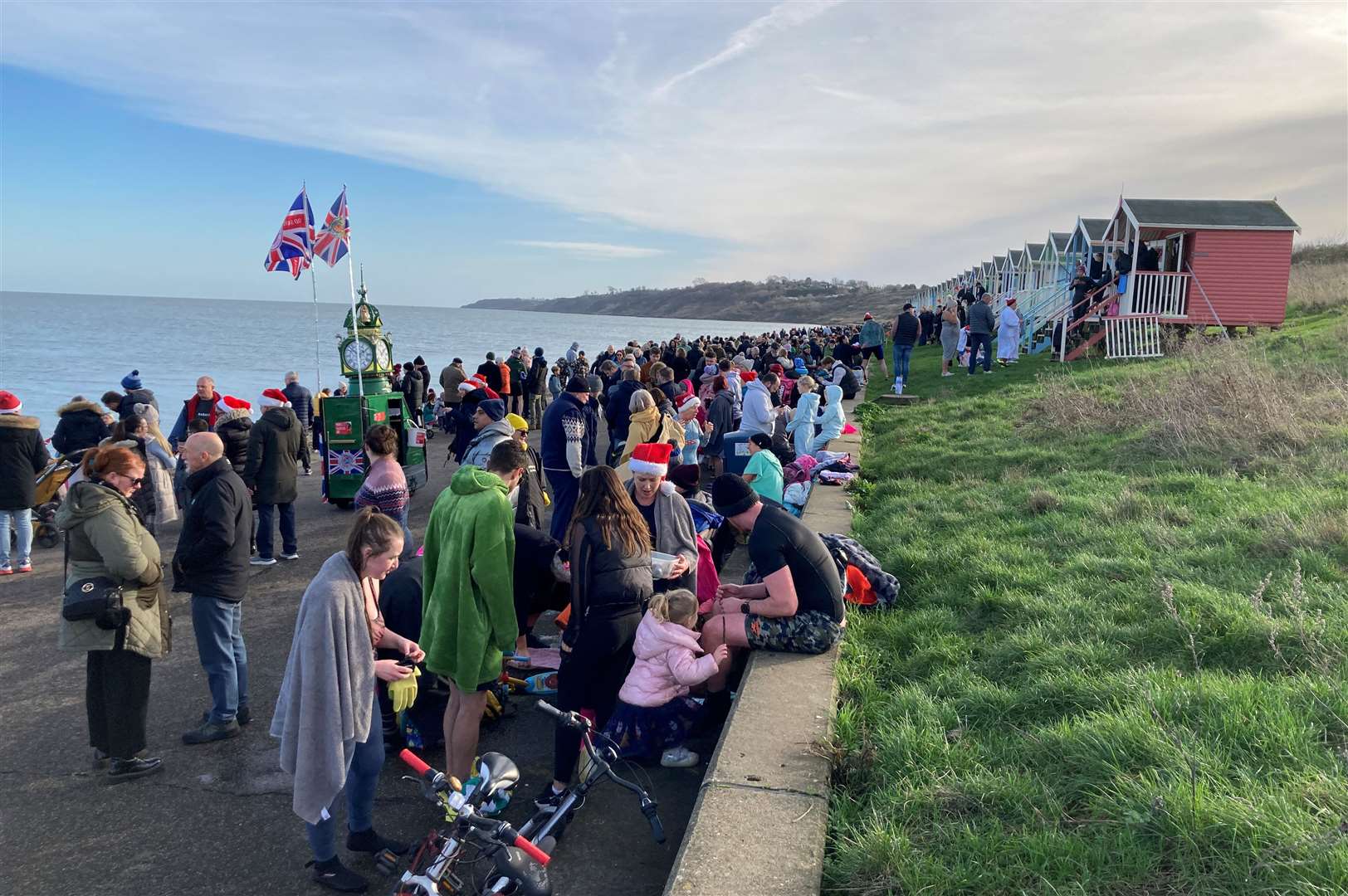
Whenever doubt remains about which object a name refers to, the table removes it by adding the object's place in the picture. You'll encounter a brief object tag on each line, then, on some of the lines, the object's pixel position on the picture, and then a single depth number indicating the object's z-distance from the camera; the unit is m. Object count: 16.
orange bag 5.96
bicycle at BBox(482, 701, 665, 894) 3.58
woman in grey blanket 3.43
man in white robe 20.72
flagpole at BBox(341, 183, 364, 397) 11.63
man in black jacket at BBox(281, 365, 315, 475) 13.38
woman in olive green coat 4.41
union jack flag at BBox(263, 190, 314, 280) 12.55
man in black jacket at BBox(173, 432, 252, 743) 4.87
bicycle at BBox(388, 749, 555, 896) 2.84
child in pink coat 4.32
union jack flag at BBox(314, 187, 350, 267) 12.27
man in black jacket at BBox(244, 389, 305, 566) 8.10
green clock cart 10.77
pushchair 8.26
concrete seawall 3.10
